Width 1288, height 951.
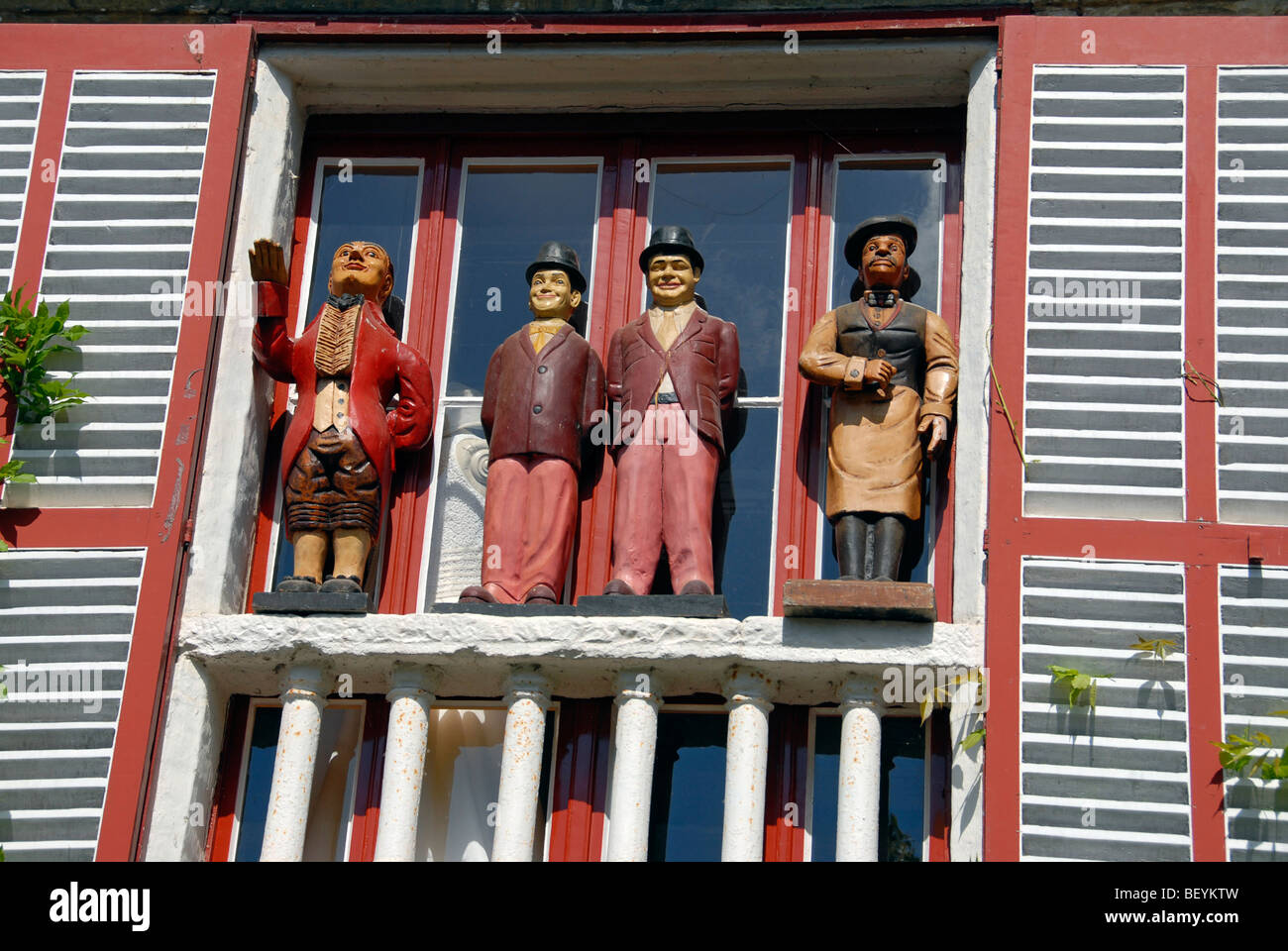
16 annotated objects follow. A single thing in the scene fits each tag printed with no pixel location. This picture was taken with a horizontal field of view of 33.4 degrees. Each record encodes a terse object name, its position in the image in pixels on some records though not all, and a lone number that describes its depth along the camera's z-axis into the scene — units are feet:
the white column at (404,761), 27.66
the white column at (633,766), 27.30
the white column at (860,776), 27.15
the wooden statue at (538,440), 29.66
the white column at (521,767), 27.50
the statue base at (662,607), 28.53
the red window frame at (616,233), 30.68
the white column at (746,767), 27.22
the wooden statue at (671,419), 29.37
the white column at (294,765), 27.78
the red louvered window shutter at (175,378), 28.43
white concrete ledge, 28.09
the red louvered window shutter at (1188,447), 27.25
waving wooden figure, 29.96
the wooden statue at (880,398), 29.22
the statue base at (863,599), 27.91
